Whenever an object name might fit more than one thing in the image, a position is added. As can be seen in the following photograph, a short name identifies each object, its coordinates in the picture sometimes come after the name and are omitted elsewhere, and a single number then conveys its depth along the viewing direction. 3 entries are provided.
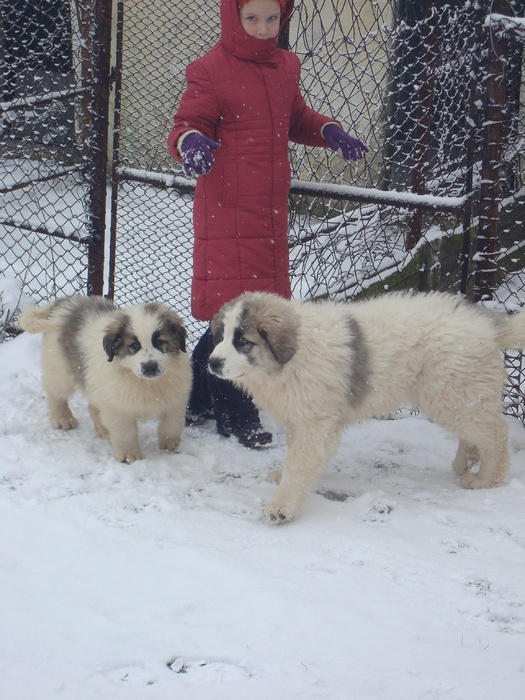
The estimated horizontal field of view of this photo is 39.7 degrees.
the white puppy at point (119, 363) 3.91
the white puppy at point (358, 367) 3.37
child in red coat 3.76
